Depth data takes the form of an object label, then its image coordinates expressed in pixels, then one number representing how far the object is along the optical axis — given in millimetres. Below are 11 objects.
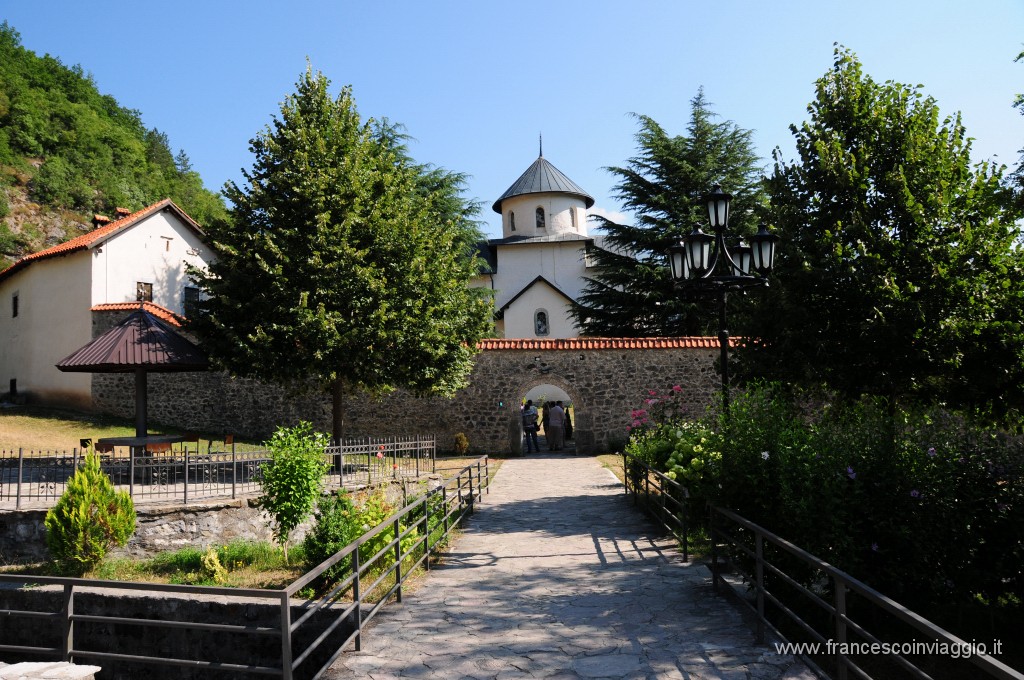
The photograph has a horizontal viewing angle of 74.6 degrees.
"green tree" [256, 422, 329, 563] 8391
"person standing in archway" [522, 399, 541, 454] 22156
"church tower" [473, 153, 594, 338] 38688
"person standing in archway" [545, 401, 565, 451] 22500
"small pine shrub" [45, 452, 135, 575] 8812
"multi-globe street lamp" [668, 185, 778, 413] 9531
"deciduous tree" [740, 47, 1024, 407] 8844
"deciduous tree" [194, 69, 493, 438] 13773
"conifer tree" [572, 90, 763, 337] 26938
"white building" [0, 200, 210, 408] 23250
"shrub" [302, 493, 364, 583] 7438
